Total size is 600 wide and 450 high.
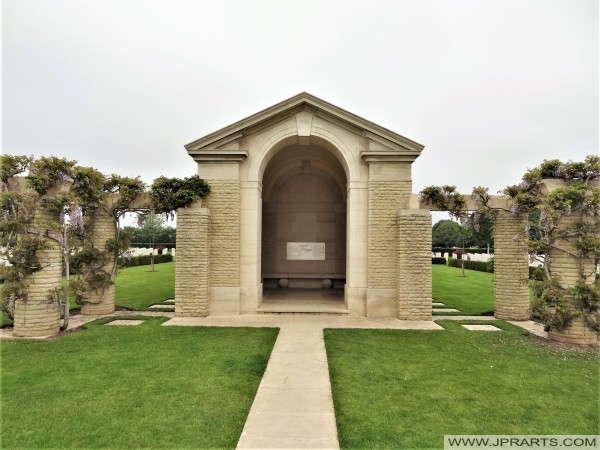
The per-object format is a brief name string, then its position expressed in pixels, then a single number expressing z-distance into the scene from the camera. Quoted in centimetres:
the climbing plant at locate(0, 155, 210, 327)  849
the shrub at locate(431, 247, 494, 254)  4462
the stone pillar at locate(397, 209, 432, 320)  1067
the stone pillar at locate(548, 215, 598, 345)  838
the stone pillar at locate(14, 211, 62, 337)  877
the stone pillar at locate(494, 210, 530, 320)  1089
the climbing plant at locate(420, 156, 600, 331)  816
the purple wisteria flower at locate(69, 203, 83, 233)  908
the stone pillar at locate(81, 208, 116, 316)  1134
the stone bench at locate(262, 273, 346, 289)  1609
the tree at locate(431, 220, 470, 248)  6744
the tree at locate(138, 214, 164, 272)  3114
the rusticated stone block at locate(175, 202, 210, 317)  1091
